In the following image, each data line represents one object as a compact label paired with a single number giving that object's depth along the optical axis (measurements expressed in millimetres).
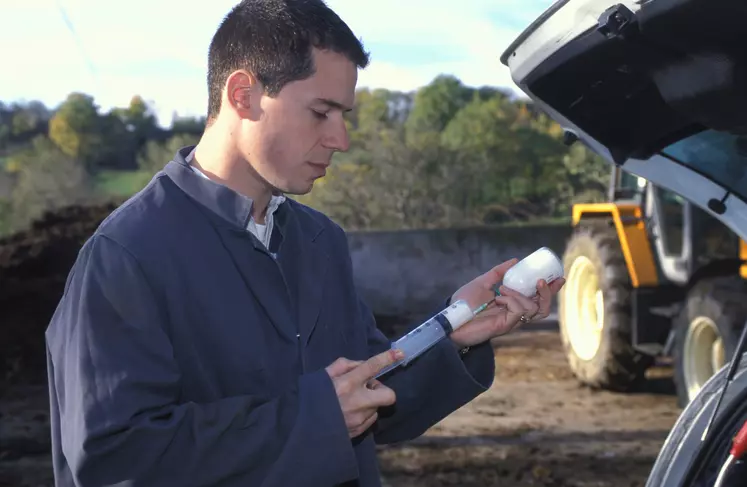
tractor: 5648
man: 1287
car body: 1434
